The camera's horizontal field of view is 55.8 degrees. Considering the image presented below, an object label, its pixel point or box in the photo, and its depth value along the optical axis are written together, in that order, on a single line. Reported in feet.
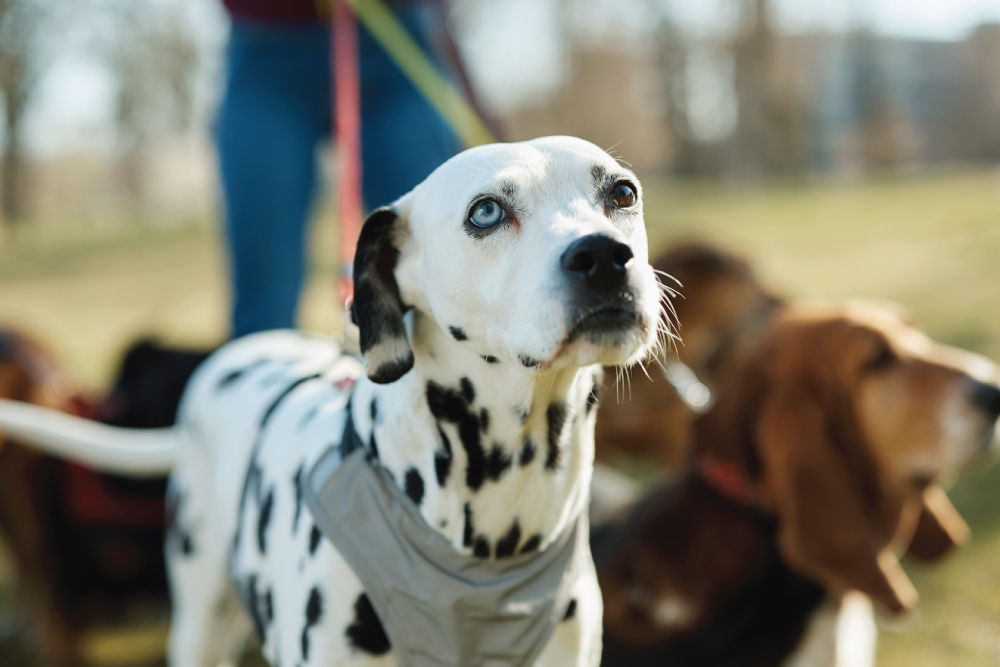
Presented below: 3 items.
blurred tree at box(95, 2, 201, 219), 75.00
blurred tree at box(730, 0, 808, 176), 79.51
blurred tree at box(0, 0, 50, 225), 72.02
